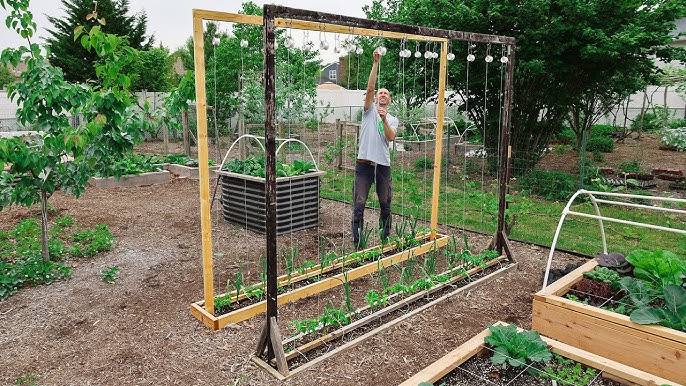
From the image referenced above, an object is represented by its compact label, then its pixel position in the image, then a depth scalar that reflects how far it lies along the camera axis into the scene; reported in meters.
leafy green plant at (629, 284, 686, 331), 3.24
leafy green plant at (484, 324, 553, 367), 2.96
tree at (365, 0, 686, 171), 7.98
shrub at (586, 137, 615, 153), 14.32
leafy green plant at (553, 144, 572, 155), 13.86
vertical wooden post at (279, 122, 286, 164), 11.29
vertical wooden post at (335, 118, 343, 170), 11.14
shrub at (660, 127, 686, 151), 7.59
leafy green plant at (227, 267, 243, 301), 4.05
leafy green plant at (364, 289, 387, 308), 3.93
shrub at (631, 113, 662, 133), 14.66
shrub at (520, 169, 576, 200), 8.59
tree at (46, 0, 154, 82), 23.84
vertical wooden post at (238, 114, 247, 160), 9.09
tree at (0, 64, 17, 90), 26.97
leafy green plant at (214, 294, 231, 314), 3.95
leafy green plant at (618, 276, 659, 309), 3.57
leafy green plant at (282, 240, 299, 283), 4.44
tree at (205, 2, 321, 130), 12.49
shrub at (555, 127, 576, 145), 15.66
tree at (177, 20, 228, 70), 21.89
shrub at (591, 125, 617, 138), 16.94
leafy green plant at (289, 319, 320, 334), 3.49
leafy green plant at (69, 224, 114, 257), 5.45
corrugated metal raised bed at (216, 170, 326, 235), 6.25
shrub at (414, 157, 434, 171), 11.60
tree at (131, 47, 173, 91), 21.27
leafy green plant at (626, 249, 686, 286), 3.69
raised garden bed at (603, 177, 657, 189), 8.77
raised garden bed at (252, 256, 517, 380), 3.39
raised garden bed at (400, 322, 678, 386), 2.83
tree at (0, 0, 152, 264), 4.20
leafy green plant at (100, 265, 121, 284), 4.75
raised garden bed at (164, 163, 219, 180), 10.52
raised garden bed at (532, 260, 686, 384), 3.13
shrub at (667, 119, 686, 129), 11.61
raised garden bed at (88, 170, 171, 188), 9.34
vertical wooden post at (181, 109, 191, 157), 12.03
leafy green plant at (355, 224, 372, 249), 5.12
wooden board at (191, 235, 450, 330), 3.83
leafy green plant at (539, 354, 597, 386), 2.81
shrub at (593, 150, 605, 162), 12.85
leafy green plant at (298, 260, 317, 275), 4.62
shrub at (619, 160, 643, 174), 9.77
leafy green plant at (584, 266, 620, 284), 4.04
